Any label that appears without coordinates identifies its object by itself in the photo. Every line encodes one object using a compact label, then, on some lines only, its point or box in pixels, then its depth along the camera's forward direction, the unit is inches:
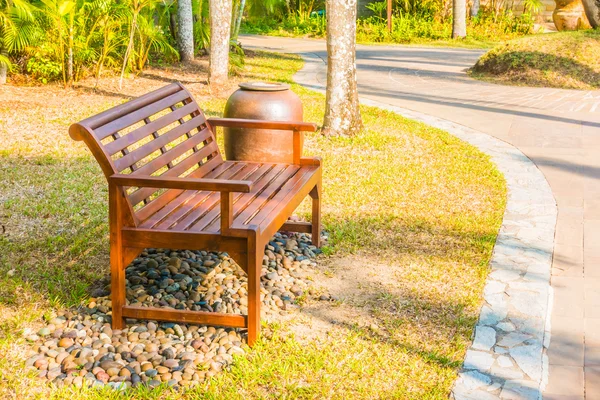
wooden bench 154.6
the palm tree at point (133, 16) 442.9
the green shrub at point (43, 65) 467.2
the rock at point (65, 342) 158.1
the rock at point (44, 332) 162.9
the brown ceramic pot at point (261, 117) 262.7
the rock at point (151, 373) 146.1
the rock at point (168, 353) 154.1
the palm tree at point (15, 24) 430.0
